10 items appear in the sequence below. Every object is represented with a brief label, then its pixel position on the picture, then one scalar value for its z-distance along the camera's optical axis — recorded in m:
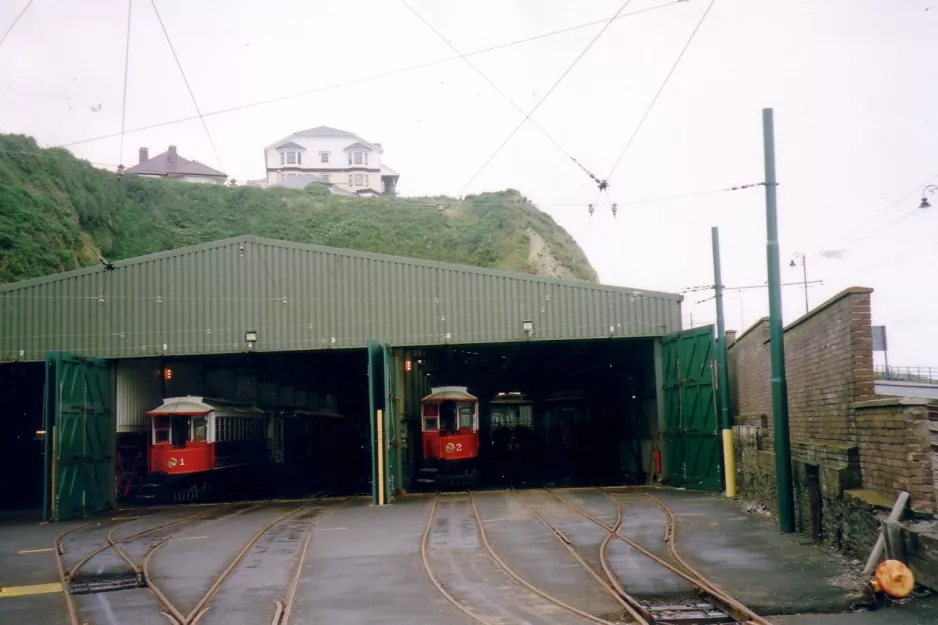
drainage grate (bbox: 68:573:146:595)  11.26
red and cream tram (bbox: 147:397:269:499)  24.77
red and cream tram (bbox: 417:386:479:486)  27.19
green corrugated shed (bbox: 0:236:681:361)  24.09
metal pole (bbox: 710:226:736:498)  20.12
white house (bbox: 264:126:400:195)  84.06
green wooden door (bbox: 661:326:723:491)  21.64
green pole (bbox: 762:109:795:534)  13.45
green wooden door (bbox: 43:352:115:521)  21.20
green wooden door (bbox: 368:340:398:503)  22.09
